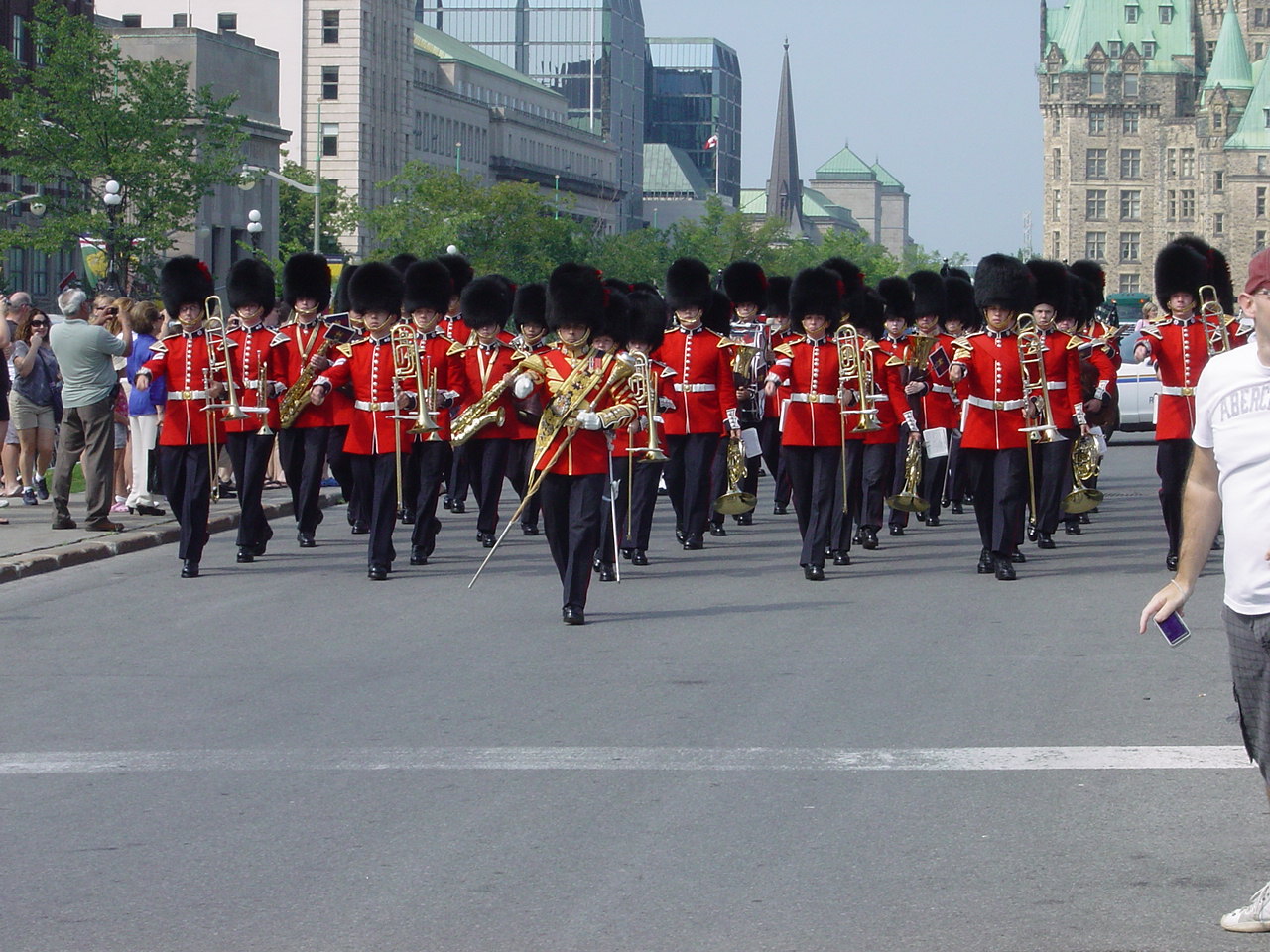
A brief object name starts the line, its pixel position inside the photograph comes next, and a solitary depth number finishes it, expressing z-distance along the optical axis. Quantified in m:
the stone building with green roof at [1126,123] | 166.75
